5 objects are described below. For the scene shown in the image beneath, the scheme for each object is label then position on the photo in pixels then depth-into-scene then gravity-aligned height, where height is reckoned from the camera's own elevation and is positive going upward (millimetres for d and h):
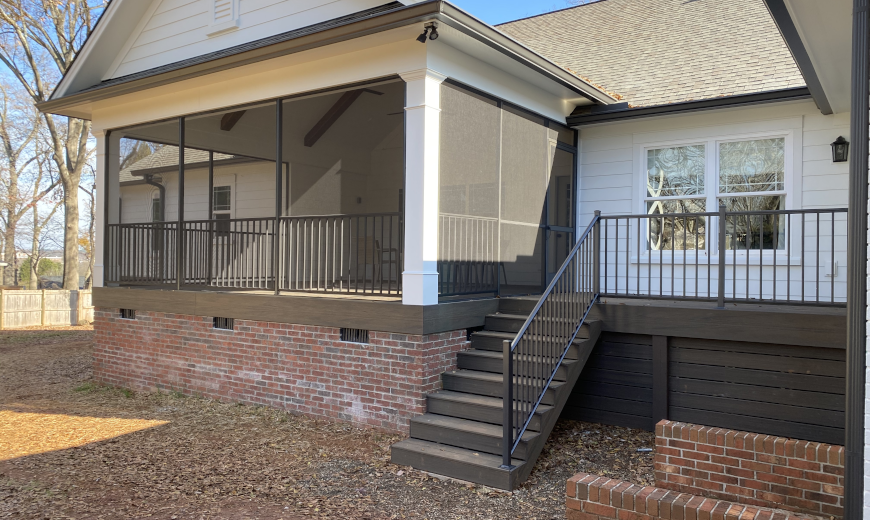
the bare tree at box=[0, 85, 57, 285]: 26922 +4339
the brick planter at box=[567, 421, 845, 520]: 3680 -1383
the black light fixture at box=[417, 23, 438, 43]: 5906 +2129
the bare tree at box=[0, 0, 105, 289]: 20141 +6789
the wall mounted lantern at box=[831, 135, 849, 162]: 7383 +1365
